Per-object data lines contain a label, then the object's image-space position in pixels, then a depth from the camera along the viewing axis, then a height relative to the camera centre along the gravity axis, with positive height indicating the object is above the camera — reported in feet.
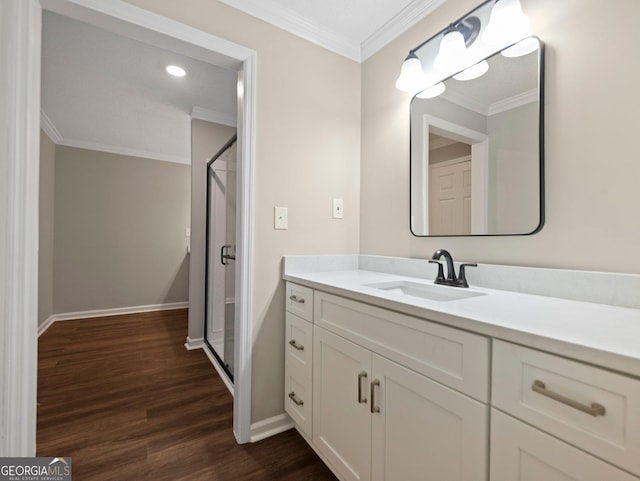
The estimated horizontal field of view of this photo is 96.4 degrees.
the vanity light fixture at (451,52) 4.26 +2.98
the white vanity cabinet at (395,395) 2.37 -1.60
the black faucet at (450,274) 4.09 -0.47
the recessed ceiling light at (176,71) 6.79 +4.08
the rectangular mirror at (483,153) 3.68 +1.34
